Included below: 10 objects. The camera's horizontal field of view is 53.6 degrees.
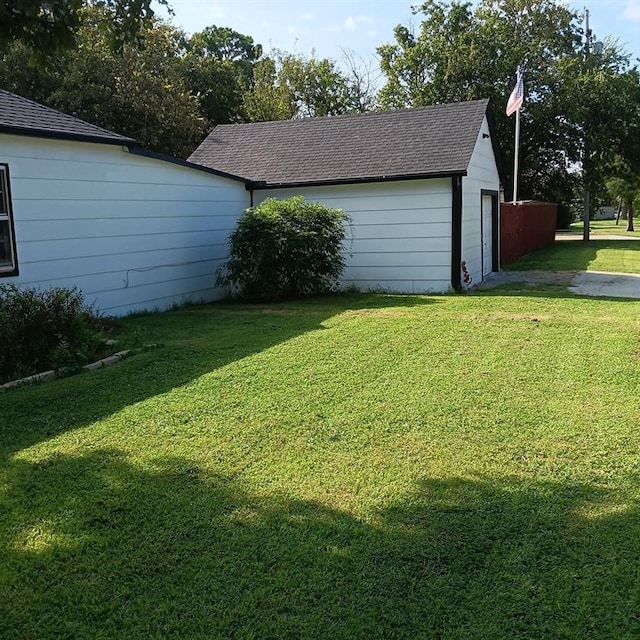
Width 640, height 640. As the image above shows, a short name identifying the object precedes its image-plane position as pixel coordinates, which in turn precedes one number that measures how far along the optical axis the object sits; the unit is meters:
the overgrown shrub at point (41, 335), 6.42
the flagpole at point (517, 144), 20.42
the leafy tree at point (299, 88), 31.14
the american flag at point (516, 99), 19.89
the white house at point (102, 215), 8.52
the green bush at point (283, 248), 11.62
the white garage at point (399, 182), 12.76
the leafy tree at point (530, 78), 28.69
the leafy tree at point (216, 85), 33.31
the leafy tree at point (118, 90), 23.64
